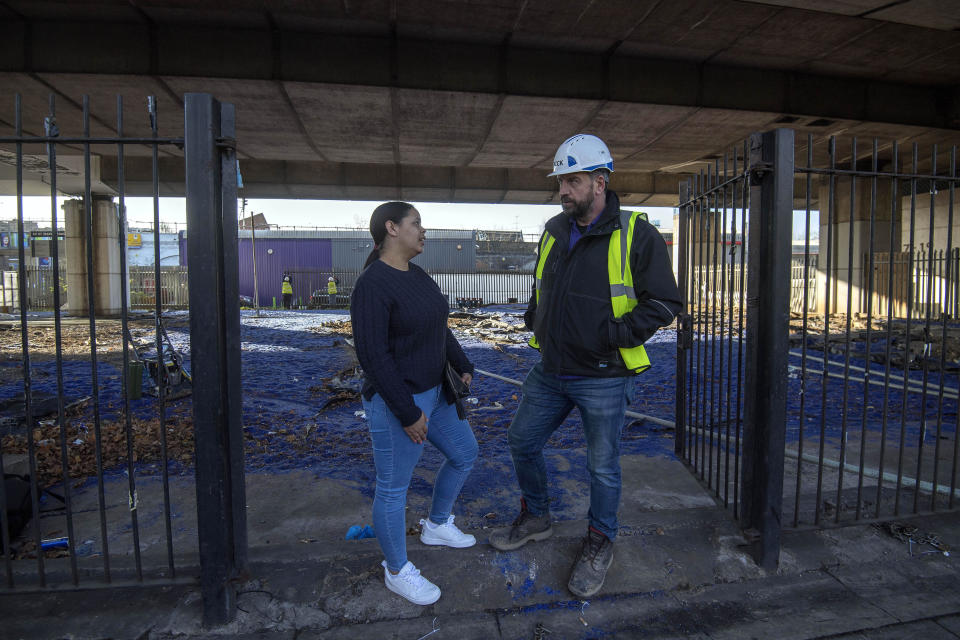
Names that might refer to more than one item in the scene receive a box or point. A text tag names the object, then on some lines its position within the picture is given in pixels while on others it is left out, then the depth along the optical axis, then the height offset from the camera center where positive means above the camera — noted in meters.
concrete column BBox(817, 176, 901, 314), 18.84 +2.06
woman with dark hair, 2.74 -0.37
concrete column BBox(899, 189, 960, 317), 19.47 +2.36
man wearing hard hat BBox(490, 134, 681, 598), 2.99 -0.11
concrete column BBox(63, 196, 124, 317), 21.16 +1.34
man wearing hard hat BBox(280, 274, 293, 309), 28.30 -0.07
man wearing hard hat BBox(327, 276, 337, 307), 28.50 -0.07
